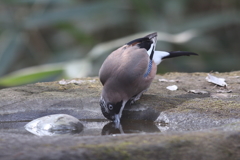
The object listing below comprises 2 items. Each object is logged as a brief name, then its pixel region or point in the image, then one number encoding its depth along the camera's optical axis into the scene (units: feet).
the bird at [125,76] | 28.68
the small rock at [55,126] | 24.99
